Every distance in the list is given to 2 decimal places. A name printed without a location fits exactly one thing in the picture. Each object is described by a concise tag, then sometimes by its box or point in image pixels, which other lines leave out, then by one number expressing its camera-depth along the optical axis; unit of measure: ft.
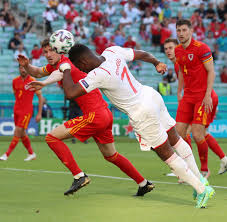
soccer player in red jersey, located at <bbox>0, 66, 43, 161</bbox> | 86.33
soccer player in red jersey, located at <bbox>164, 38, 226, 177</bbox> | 65.46
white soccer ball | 49.93
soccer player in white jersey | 44.93
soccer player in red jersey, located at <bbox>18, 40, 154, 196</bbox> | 50.67
